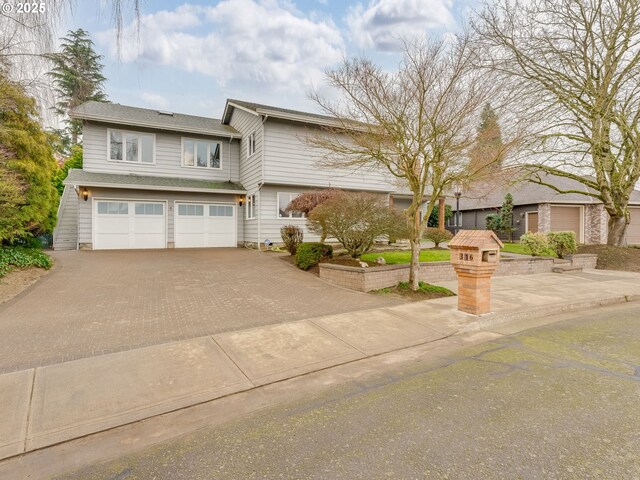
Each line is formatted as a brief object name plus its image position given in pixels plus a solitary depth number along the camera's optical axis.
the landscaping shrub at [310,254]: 10.00
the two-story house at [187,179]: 13.67
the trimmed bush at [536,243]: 12.58
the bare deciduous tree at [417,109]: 6.71
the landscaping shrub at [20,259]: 7.98
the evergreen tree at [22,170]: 7.90
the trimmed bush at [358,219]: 8.99
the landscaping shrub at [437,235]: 14.35
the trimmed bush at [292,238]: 12.04
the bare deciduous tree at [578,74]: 12.03
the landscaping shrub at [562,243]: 12.45
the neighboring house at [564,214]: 19.66
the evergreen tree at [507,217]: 21.23
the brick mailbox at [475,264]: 5.83
